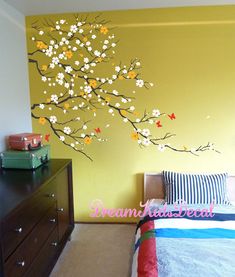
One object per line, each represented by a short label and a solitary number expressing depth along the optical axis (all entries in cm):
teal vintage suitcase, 207
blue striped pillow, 239
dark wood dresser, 138
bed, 148
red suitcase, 219
